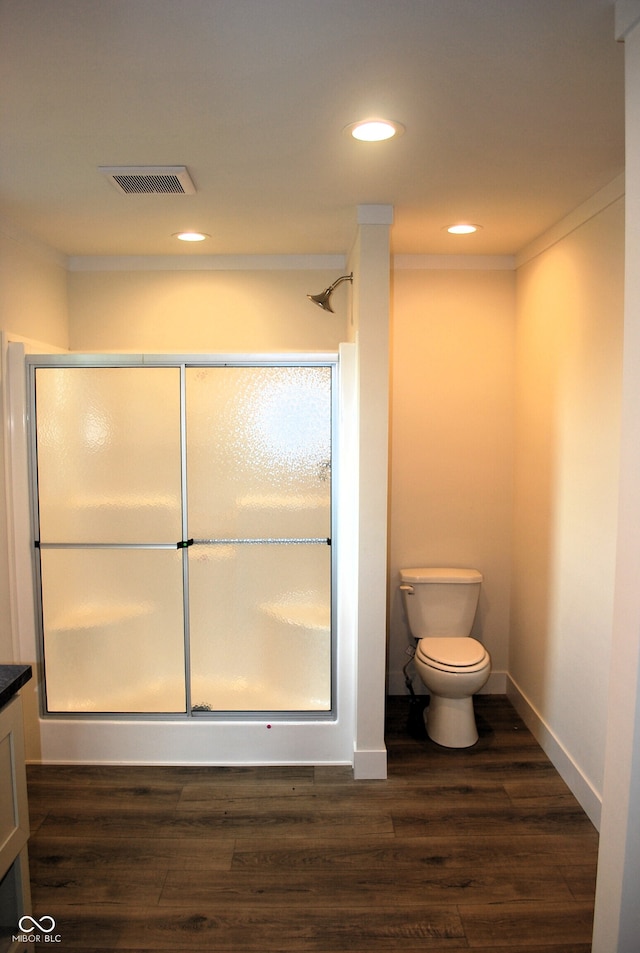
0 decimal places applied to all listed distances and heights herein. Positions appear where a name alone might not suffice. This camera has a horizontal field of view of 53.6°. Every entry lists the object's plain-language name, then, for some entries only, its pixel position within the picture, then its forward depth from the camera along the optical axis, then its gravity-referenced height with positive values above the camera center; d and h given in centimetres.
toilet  303 -107
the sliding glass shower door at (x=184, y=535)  291 -46
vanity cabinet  163 -100
